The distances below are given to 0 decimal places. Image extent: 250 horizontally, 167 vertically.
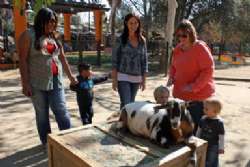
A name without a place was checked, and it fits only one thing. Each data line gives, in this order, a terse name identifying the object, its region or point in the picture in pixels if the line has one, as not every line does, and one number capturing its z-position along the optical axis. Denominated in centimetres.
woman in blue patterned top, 421
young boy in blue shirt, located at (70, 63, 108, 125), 445
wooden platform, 261
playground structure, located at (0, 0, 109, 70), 1260
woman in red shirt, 338
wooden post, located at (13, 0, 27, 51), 1255
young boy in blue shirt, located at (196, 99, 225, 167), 330
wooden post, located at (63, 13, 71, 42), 2275
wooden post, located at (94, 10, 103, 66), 1871
